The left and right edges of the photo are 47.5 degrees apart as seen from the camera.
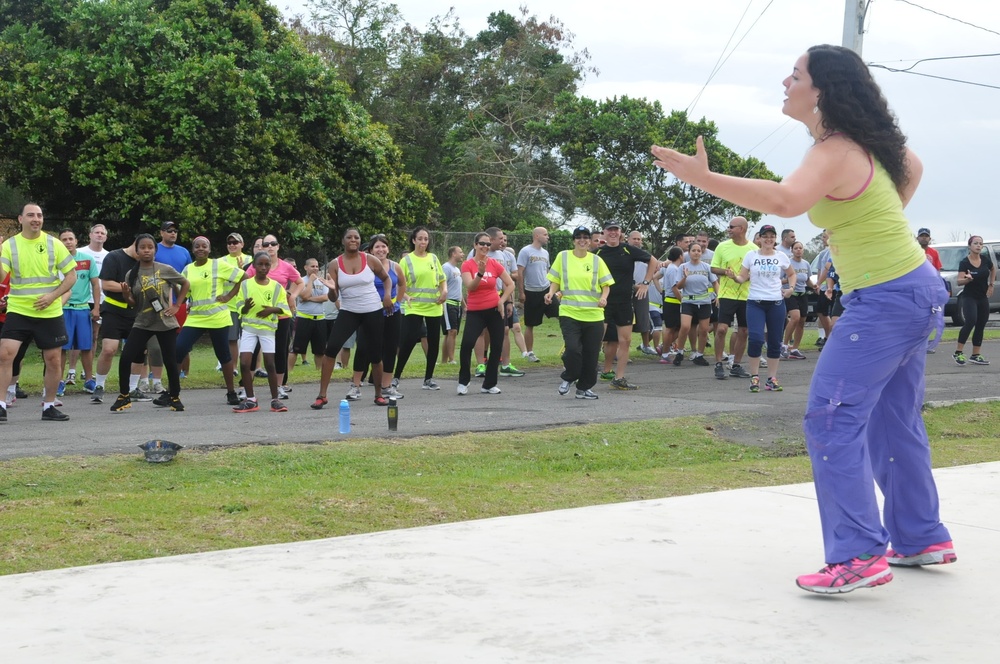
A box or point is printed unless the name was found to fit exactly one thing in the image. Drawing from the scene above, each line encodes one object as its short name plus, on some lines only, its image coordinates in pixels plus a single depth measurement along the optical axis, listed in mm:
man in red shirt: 15670
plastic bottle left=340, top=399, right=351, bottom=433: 9289
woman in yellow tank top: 4133
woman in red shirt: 12938
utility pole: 18047
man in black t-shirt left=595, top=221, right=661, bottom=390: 13656
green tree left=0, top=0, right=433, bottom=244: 21812
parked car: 25656
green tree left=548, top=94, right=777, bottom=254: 37531
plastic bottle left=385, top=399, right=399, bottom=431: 9391
